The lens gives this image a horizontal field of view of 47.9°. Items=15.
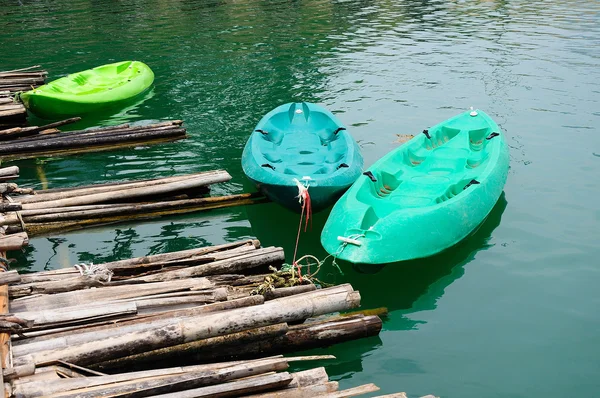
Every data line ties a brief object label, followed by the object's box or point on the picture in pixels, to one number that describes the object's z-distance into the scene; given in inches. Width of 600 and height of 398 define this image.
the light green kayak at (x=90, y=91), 666.2
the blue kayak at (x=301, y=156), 441.4
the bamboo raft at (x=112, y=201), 419.5
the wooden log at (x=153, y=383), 232.2
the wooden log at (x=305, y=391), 248.1
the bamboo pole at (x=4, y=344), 235.7
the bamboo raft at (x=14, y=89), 611.5
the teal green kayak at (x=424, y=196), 378.0
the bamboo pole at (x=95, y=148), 550.9
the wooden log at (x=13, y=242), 329.4
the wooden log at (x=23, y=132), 570.3
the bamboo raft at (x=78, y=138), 552.1
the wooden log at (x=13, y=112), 604.1
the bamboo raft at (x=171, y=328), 244.7
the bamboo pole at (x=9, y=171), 439.8
